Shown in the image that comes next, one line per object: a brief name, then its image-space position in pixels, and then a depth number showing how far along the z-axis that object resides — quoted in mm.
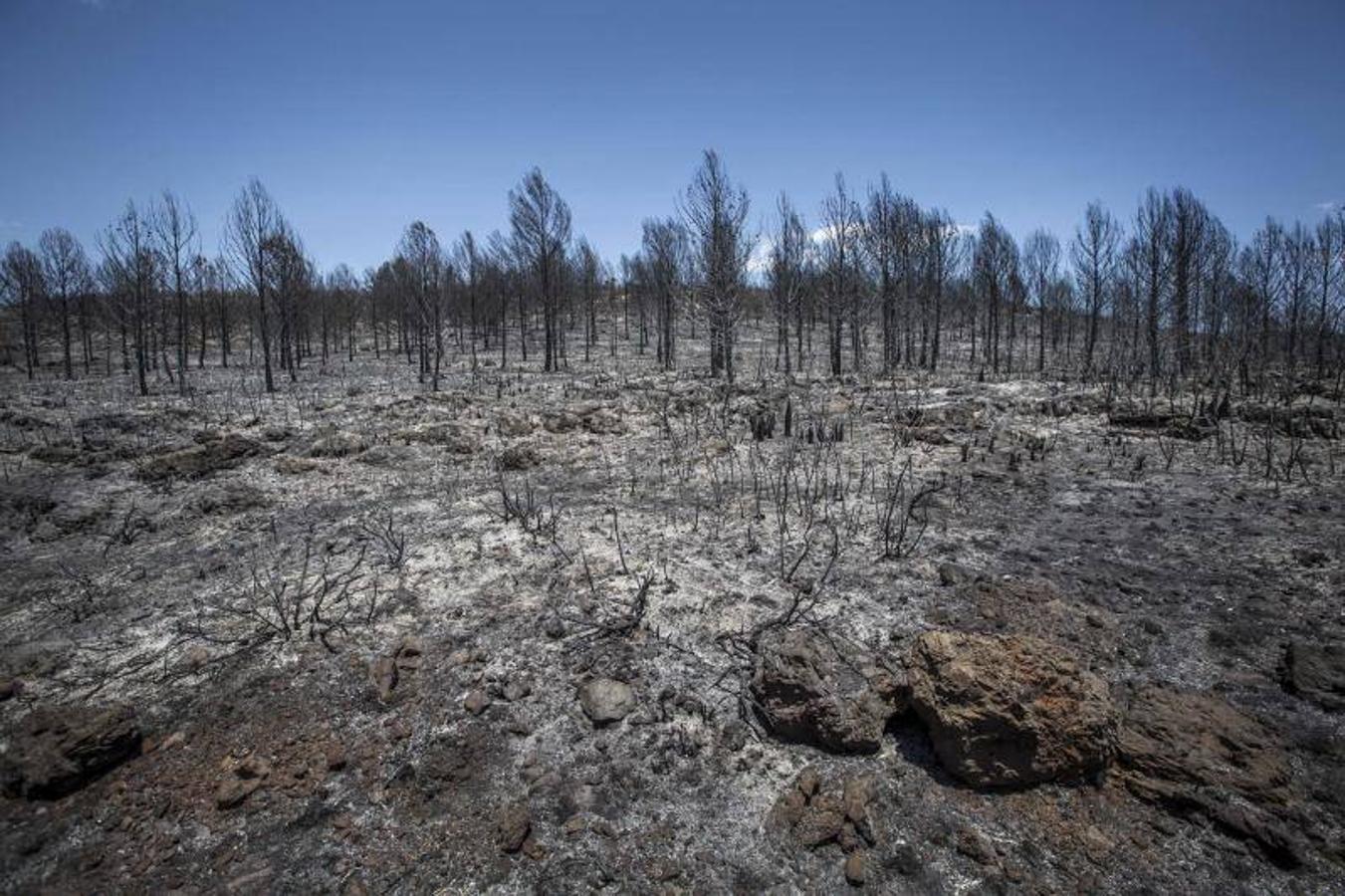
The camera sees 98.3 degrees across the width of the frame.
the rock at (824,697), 3135
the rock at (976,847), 2531
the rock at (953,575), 4746
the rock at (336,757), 3129
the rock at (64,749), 2973
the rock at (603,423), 11656
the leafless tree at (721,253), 20531
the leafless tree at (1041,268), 35250
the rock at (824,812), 2652
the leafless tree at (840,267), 23484
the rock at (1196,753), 2725
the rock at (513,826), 2650
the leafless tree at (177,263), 20750
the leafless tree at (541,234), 25281
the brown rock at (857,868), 2466
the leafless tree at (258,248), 21234
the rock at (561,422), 11844
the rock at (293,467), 8859
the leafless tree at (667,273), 27281
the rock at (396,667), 3699
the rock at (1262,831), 2424
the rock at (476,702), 3496
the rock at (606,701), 3395
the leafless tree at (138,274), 20016
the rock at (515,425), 11672
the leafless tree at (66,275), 26391
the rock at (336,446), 9941
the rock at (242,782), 2928
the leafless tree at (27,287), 27719
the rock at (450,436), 10252
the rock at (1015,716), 2854
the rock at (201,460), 8789
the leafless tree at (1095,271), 25797
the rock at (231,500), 7355
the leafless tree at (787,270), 24438
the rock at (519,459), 9188
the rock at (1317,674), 3275
